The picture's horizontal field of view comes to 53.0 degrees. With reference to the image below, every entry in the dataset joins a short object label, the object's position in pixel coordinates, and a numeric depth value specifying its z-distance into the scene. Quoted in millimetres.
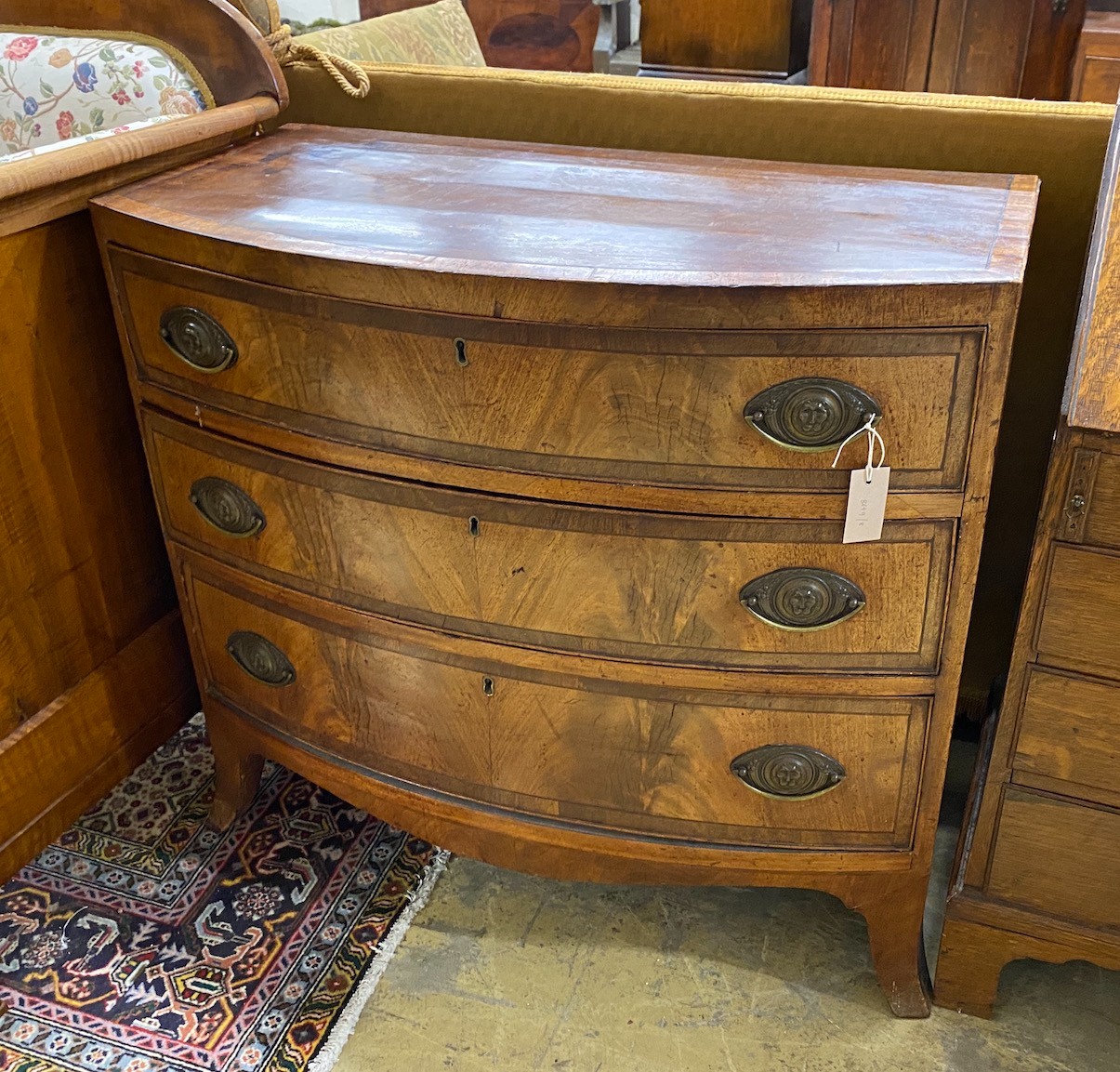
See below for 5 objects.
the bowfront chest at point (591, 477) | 955
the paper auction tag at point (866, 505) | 979
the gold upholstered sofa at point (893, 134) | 1280
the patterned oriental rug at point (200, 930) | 1307
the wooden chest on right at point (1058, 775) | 973
